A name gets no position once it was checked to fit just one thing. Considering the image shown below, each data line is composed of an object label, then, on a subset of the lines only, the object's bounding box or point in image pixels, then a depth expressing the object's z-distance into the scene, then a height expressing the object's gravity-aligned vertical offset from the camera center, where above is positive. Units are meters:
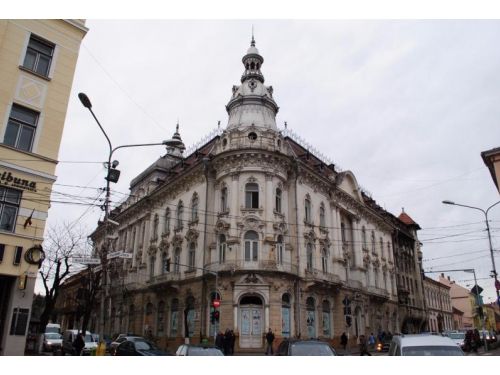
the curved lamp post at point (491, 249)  26.53 +5.33
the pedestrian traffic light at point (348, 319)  29.58 +0.93
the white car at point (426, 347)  9.82 -0.28
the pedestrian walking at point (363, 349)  24.61 -0.88
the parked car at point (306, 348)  12.20 -0.45
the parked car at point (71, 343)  25.21 -0.91
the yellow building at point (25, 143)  14.66 +6.57
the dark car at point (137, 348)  16.77 -0.75
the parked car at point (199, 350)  13.15 -0.61
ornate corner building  29.09 +6.85
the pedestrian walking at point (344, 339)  31.44 -0.47
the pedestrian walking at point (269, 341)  26.02 -0.55
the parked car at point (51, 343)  28.55 -0.96
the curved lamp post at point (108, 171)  15.91 +5.99
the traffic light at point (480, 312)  28.69 +1.51
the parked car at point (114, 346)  18.88 -0.79
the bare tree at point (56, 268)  26.72 +3.91
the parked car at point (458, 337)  30.39 -0.14
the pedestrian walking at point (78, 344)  21.28 -0.76
